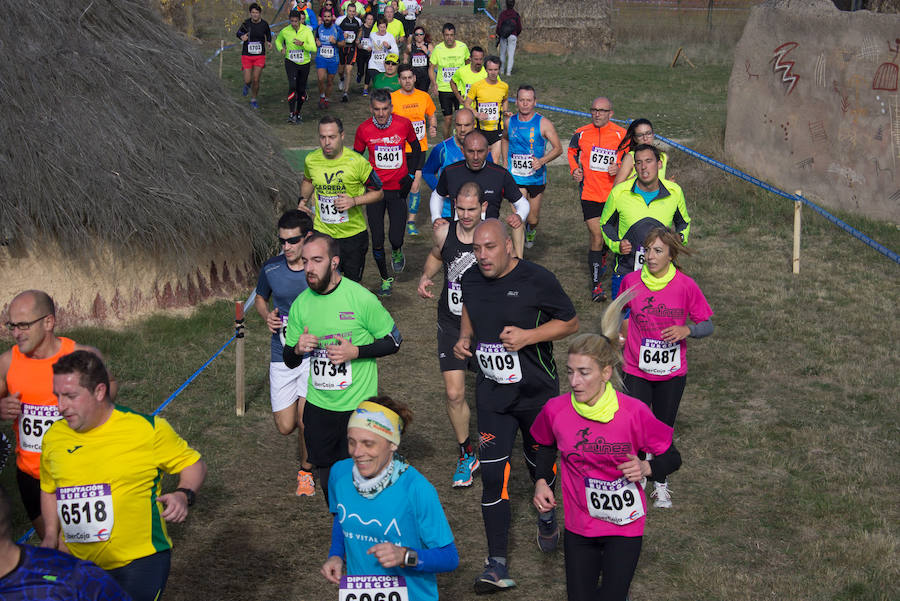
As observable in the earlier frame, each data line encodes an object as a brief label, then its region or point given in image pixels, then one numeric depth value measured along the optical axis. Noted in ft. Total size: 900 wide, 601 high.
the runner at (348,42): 77.05
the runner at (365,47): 79.25
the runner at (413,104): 47.57
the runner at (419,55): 69.41
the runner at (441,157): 37.96
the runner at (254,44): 71.77
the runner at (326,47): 73.51
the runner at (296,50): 69.51
